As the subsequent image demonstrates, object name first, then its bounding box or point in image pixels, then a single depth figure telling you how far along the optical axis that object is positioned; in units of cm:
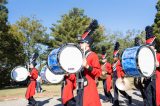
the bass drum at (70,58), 563
